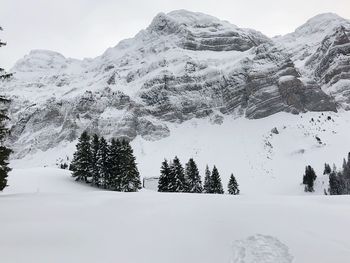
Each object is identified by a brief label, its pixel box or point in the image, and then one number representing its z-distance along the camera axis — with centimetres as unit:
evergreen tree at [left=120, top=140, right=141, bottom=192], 5756
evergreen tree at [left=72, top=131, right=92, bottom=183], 5791
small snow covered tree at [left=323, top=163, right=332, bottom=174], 12486
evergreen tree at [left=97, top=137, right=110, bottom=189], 5803
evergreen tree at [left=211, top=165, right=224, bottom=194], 7294
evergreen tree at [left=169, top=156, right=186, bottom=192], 6169
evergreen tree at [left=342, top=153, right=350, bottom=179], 10914
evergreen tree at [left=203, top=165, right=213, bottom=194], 7369
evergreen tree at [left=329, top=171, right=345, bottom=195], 9904
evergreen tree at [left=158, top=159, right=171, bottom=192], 6172
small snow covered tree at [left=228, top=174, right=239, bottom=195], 8025
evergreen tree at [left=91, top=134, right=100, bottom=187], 5841
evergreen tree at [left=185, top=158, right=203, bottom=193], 7188
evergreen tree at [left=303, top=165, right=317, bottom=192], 11594
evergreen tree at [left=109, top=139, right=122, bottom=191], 5716
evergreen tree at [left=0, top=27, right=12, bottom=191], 2158
